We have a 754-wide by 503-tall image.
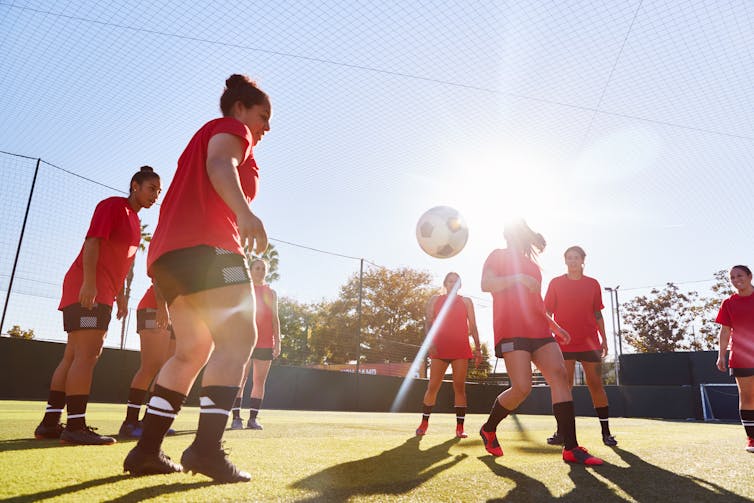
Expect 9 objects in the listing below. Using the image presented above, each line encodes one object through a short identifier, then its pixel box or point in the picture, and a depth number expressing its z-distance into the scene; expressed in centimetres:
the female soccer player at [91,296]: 304
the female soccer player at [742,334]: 456
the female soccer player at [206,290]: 180
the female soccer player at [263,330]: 551
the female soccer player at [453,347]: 530
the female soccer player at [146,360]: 365
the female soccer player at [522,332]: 319
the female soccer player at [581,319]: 469
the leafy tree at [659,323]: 3147
